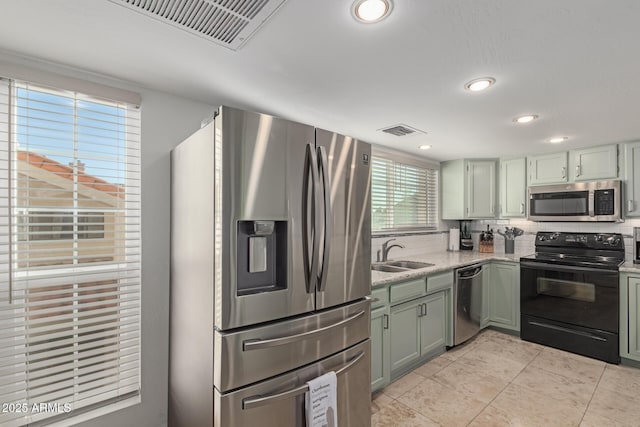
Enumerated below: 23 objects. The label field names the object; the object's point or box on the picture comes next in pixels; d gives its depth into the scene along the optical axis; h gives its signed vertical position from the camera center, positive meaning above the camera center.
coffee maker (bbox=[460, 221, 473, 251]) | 4.36 -0.33
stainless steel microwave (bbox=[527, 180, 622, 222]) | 3.17 +0.14
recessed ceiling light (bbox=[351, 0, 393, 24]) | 1.11 +0.77
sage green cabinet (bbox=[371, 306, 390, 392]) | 2.29 -1.03
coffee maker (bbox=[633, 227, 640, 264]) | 3.16 -0.31
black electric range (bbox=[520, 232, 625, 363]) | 2.93 -0.82
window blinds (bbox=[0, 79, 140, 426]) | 1.52 -0.20
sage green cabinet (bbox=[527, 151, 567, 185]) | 3.51 +0.54
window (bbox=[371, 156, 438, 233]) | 3.49 +0.23
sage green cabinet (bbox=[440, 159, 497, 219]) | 4.02 +0.34
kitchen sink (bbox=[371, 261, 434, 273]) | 3.10 -0.54
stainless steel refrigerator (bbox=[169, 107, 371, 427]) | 1.33 -0.29
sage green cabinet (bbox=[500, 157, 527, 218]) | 3.80 +0.34
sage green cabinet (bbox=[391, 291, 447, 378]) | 2.51 -1.03
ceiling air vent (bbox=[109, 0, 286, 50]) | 1.12 +0.78
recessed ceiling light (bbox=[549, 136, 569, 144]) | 2.96 +0.75
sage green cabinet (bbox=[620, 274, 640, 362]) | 2.81 -0.95
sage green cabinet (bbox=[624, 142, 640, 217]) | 3.04 +0.37
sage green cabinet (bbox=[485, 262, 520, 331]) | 3.53 -0.95
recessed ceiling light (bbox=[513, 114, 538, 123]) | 2.35 +0.76
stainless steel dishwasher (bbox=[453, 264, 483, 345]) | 3.12 -0.95
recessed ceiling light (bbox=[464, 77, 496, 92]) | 1.74 +0.77
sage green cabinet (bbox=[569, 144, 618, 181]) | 3.18 +0.56
